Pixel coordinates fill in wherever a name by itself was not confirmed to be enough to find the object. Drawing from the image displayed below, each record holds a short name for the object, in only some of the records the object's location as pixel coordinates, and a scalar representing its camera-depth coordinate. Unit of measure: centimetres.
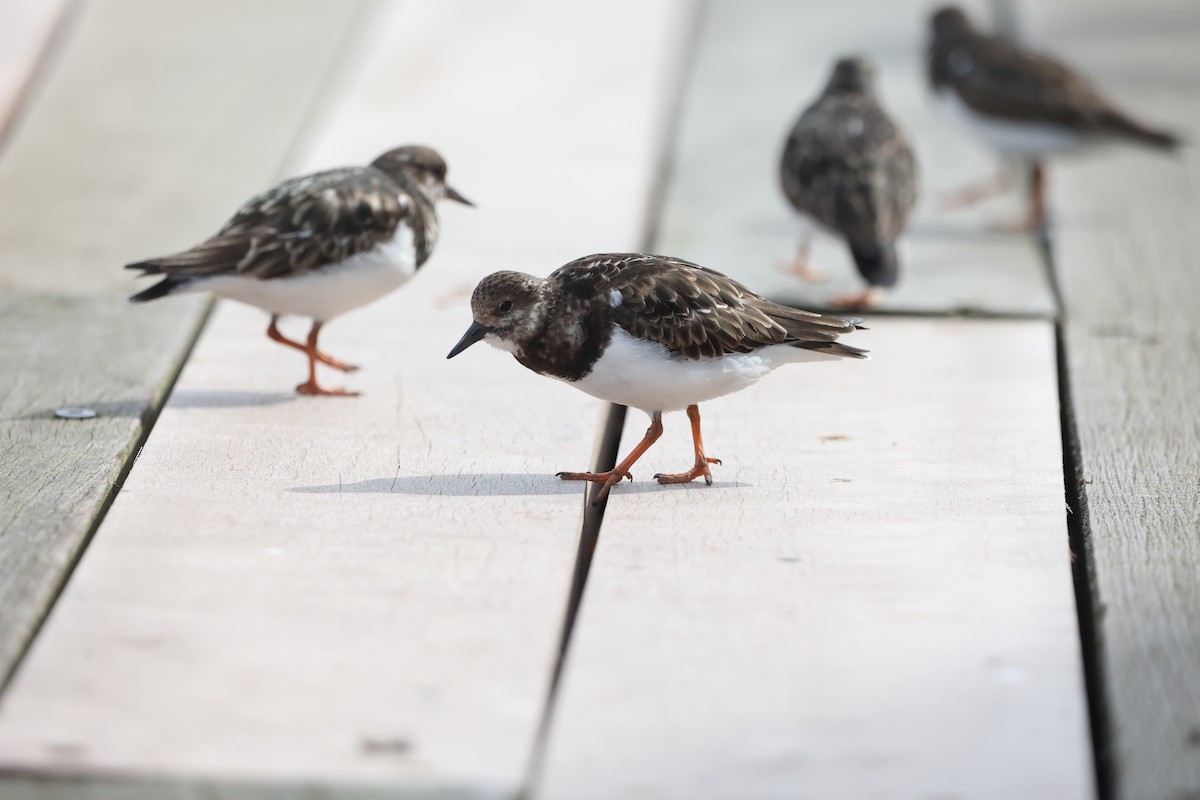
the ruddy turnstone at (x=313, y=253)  971
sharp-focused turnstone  839
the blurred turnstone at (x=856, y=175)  1200
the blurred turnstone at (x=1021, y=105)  1399
